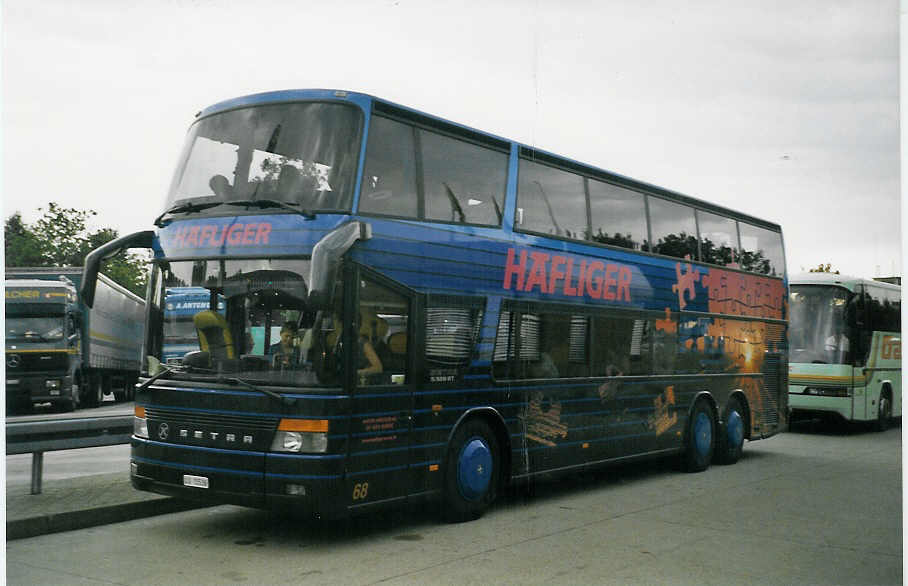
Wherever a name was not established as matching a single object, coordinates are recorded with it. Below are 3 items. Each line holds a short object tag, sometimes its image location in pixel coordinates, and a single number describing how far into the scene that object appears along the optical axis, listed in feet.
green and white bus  58.80
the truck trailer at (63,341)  57.93
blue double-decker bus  24.23
